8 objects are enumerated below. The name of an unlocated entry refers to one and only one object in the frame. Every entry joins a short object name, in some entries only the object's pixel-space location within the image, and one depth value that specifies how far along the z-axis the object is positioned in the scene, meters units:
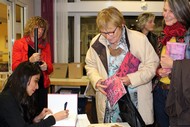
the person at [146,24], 3.44
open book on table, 1.55
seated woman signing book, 1.60
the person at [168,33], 1.38
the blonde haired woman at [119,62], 1.72
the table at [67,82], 4.13
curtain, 4.61
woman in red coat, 2.79
